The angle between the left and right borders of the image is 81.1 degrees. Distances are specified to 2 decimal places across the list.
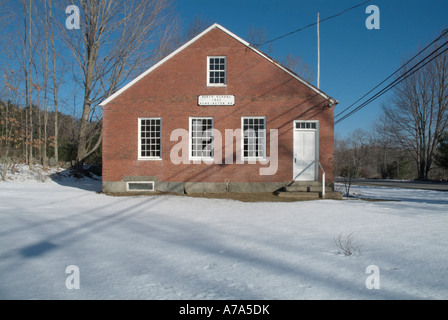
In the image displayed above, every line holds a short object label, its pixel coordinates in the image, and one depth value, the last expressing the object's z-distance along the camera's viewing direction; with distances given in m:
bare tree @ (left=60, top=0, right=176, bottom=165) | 19.52
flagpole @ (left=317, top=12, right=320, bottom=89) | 15.40
